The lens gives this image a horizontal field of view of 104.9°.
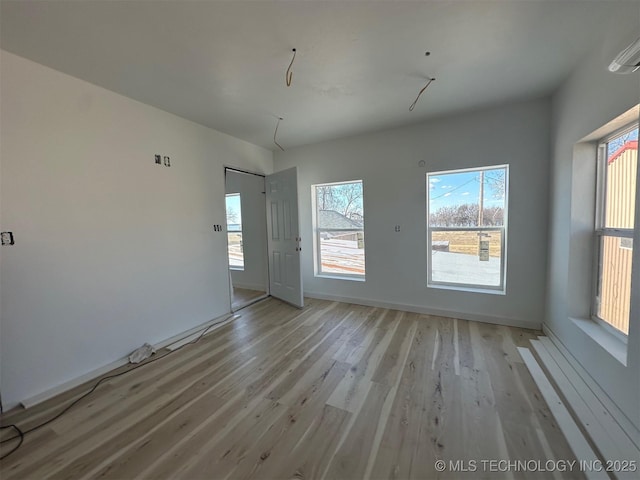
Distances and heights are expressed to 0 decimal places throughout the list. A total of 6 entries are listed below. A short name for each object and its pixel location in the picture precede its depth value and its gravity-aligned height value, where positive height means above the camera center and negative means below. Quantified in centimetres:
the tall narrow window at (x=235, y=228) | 496 +1
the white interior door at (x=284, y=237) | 379 -16
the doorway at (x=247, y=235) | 448 -13
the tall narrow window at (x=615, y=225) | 174 -4
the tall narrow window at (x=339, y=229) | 397 -5
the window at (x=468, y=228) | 306 -5
